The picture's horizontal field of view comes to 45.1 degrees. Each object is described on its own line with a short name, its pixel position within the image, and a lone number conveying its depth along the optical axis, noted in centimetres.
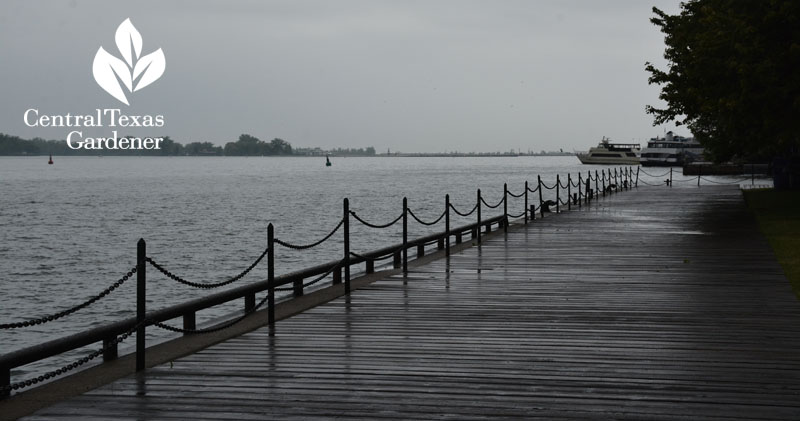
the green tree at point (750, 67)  2695
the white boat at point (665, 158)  19075
